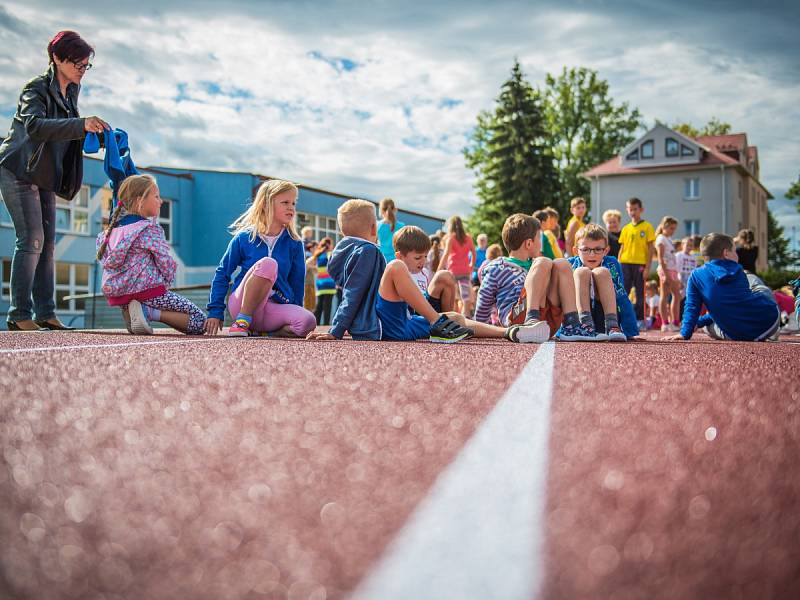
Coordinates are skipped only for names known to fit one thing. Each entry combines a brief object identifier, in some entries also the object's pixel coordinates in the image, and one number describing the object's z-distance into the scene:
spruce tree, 44.78
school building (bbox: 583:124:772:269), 49.66
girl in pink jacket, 5.80
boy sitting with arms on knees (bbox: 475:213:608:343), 5.58
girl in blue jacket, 5.84
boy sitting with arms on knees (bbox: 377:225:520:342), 5.06
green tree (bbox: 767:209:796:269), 83.44
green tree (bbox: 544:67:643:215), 54.00
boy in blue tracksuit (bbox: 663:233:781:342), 6.76
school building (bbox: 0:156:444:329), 28.61
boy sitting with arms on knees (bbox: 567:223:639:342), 5.70
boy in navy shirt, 5.24
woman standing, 5.88
